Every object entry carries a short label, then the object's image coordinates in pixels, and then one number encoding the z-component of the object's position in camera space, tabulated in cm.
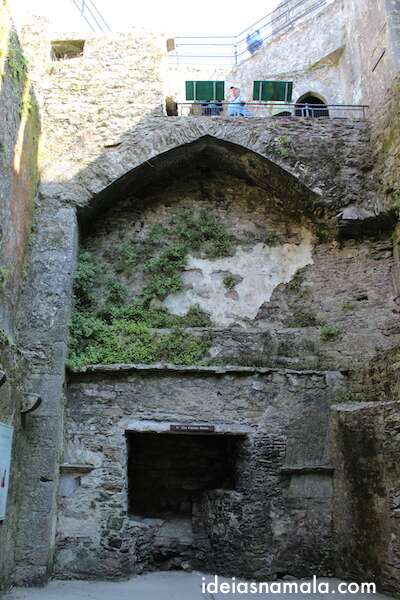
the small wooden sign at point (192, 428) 675
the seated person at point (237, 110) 948
